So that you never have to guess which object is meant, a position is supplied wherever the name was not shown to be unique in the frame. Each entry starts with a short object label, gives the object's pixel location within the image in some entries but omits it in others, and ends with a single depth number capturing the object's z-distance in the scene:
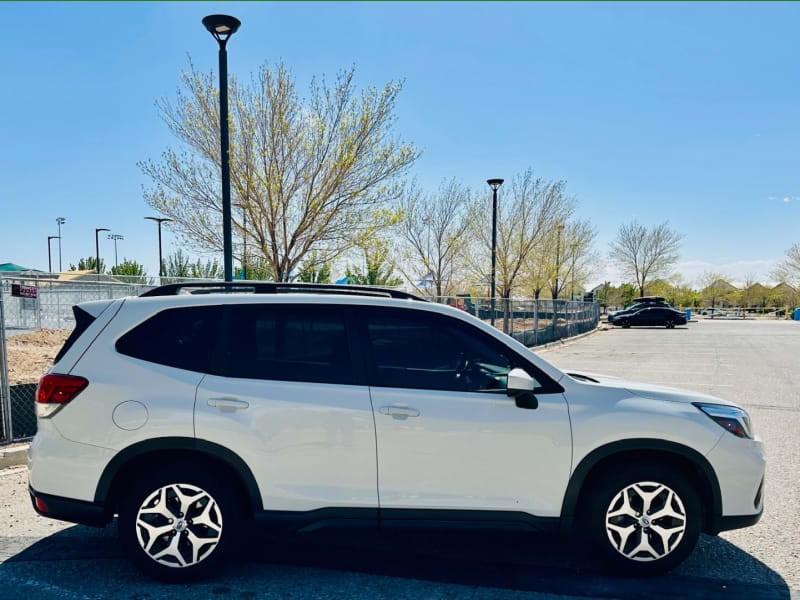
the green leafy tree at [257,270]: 14.62
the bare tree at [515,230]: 27.81
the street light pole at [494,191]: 18.78
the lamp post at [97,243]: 52.28
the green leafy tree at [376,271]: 15.68
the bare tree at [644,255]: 57.09
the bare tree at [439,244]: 27.67
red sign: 7.04
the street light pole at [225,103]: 7.98
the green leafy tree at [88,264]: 53.69
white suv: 3.23
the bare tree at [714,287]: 79.06
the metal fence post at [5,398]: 5.77
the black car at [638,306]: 38.84
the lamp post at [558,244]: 28.73
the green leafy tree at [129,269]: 41.41
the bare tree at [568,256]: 30.83
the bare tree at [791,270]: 58.88
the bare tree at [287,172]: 12.36
